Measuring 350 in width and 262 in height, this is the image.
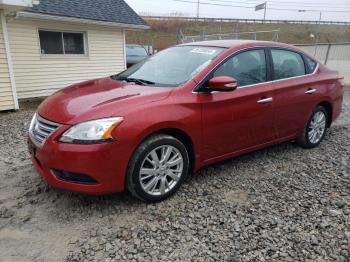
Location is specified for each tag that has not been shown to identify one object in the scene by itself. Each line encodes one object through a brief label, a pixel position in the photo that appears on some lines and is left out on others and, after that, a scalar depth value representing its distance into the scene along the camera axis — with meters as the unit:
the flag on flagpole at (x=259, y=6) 35.52
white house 7.72
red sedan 2.75
